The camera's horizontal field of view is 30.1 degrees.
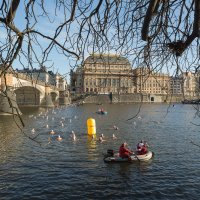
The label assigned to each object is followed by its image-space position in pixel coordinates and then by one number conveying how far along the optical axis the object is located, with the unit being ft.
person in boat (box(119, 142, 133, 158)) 72.35
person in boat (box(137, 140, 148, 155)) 75.88
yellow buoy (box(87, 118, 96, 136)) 120.17
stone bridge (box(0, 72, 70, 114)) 309.79
